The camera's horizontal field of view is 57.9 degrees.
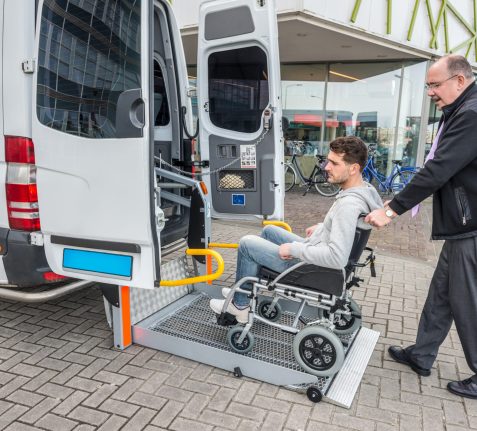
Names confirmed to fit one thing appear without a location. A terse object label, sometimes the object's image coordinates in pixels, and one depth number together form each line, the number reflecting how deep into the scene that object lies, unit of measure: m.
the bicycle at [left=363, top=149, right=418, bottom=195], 10.21
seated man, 2.46
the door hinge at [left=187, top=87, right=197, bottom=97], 4.05
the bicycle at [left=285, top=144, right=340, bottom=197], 10.24
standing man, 2.38
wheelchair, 2.59
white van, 2.43
